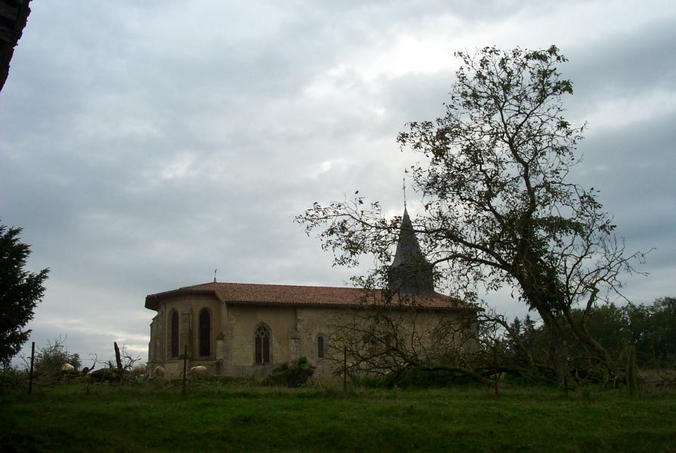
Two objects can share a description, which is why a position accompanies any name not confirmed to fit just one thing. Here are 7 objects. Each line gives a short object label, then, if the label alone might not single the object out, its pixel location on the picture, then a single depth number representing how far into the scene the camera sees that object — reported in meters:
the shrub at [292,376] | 24.64
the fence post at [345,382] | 18.22
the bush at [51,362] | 20.39
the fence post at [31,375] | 17.00
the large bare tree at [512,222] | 21.61
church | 36.56
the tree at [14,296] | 20.56
